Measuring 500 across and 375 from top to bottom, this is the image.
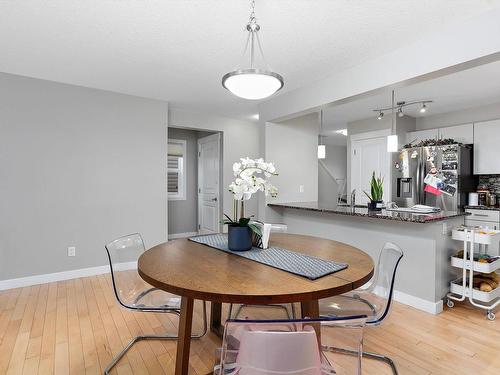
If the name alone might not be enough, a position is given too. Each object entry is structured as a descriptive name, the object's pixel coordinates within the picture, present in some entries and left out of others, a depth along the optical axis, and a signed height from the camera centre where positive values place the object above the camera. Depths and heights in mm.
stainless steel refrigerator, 4102 +129
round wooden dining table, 1176 -441
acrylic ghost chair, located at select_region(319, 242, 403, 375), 1662 -732
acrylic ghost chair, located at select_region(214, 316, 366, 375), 871 -499
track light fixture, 4172 +1202
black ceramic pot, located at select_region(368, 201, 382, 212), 3118 -235
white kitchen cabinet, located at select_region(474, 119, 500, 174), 4016 +547
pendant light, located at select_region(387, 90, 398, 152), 3145 +454
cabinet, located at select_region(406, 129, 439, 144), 4680 +832
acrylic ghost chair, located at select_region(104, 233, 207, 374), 1754 -728
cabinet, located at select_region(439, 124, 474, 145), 4273 +801
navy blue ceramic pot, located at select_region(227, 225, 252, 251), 1824 -347
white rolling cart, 2445 -725
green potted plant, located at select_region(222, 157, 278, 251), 1747 -51
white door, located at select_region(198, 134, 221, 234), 5281 -22
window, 5781 +278
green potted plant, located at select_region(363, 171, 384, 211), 3116 -138
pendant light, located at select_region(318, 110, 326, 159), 4026 +461
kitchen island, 2539 -565
